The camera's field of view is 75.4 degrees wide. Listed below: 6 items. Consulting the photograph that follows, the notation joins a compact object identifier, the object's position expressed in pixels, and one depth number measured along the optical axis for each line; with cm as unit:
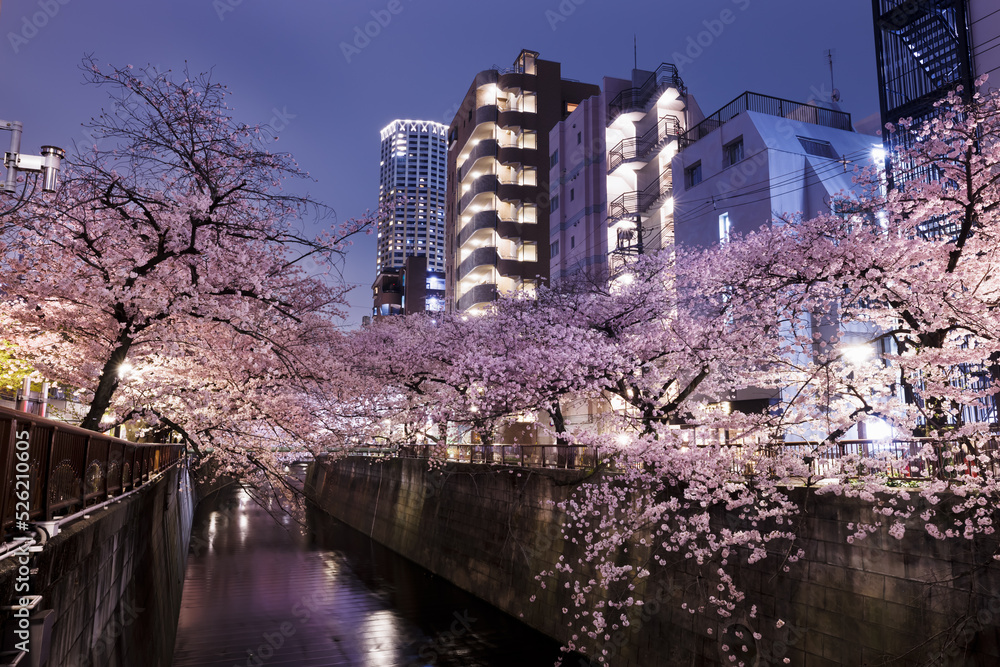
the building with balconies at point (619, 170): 3625
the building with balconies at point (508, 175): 5153
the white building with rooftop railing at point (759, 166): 2483
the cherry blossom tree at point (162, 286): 970
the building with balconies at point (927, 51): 1761
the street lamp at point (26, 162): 873
